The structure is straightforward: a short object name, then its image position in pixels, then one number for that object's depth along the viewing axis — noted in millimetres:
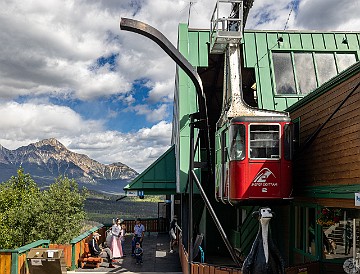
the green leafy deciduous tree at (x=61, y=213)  23750
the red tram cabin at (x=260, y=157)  12445
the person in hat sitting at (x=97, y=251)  17531
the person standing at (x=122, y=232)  19422
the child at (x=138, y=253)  18312
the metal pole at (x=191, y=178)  14834
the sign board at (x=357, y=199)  8992
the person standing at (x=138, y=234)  19641
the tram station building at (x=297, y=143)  10898
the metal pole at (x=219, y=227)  12529
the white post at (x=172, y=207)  32812
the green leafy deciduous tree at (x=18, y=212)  25062
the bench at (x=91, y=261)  17156
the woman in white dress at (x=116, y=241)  19016
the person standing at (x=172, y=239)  21331
